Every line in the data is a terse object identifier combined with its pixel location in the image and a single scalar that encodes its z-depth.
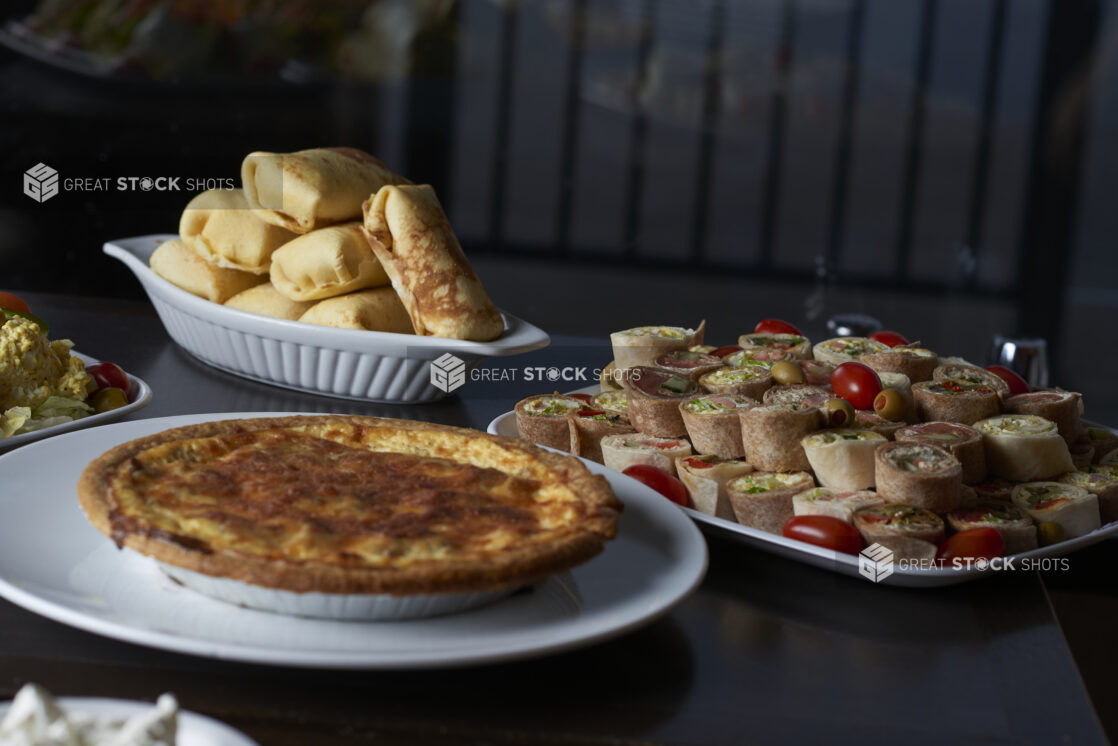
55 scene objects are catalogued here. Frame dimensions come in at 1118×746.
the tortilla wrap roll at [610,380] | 1.26
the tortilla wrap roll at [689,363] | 1.24
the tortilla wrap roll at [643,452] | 1.17
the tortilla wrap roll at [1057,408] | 1.23
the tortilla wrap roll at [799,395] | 1.20
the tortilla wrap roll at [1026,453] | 1.18
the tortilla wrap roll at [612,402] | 1.24
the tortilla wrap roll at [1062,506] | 1.15
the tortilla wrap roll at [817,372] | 1.24
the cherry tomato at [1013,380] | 1.28
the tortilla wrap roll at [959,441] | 1.17
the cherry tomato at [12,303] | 1.30
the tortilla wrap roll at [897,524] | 1.10
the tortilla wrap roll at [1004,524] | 1.12
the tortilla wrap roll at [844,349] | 1.29
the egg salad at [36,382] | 1.20
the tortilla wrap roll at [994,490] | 1.17
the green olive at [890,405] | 1.20
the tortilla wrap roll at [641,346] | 1.28
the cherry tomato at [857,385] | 1.20
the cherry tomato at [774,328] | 1.34
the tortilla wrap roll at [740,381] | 1.21
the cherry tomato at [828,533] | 1.10
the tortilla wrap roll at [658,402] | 1.19
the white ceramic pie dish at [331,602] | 0.98
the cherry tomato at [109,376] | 1.26
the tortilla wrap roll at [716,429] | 1.17
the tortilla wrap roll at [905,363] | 1.27
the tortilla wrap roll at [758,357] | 1.27
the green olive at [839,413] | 1.16
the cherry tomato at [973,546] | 1.10
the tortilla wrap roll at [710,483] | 1.14
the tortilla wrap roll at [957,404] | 1.22
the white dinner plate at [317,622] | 0.97
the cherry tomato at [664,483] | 1.14
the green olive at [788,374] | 1.23
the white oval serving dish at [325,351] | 1.28
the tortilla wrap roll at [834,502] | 1.12
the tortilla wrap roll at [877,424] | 1.17
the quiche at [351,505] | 0.98
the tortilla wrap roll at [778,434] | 1.16
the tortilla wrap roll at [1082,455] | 1.23
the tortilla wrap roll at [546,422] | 1.22
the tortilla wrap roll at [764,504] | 1.13
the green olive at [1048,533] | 1.14
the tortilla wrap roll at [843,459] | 1.14
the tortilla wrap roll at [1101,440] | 1.25
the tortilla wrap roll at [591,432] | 1.20
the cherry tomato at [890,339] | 1.36
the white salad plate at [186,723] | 0.89
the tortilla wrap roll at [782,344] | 1.30
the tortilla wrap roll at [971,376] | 1.25
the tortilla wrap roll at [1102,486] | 1.18
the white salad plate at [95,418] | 1.17
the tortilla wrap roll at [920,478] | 1.12
